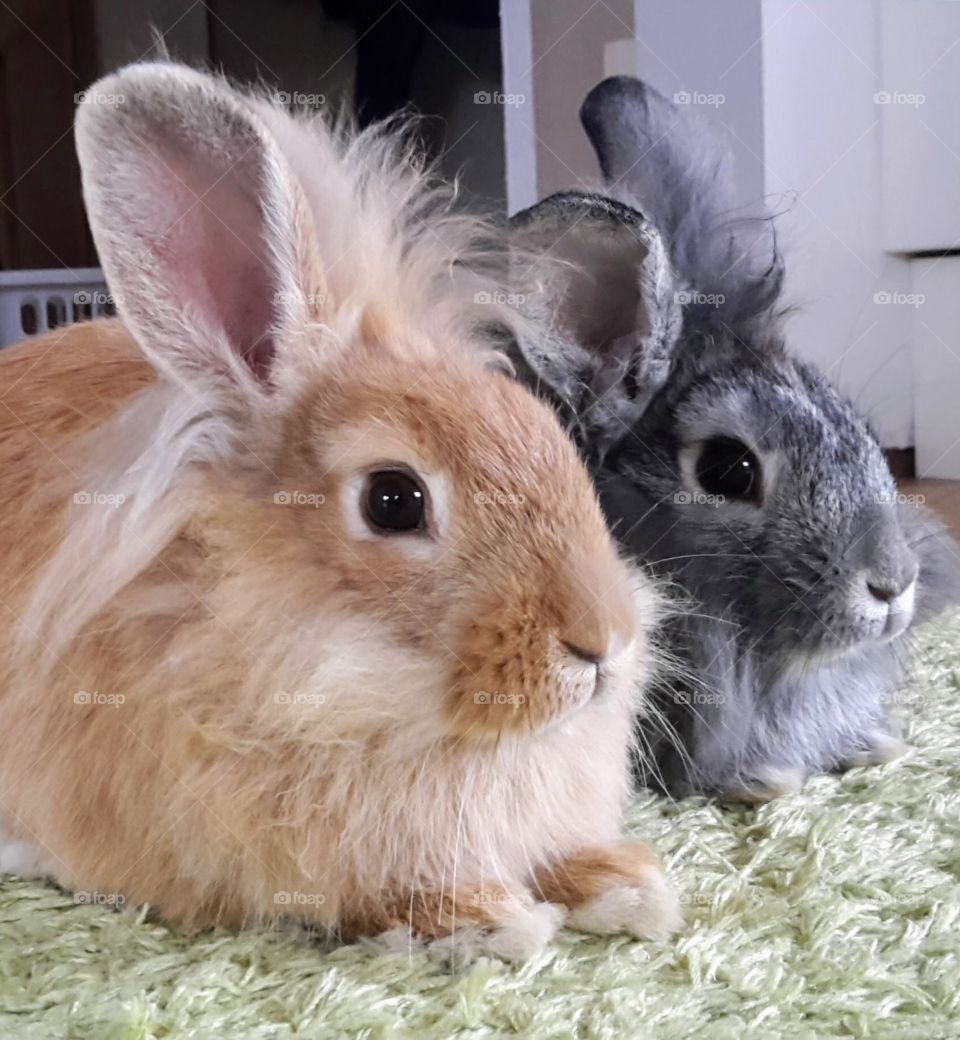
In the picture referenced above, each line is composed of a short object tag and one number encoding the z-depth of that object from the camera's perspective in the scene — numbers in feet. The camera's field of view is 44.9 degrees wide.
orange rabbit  0.86
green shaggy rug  0.85
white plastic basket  1.84
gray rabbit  1.16
